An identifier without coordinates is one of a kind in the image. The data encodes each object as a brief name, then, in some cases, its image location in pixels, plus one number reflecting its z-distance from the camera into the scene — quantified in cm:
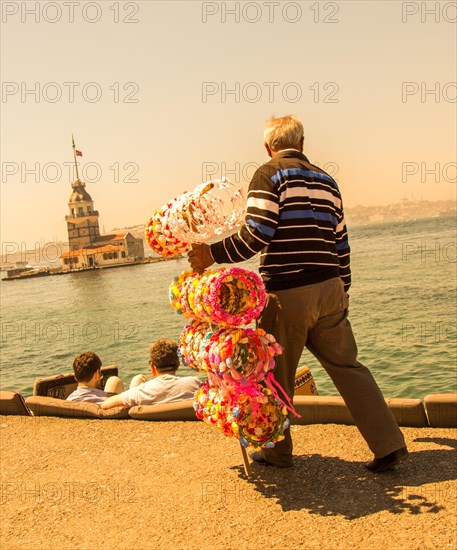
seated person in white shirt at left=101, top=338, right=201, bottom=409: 664
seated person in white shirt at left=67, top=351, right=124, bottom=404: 727
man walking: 445
